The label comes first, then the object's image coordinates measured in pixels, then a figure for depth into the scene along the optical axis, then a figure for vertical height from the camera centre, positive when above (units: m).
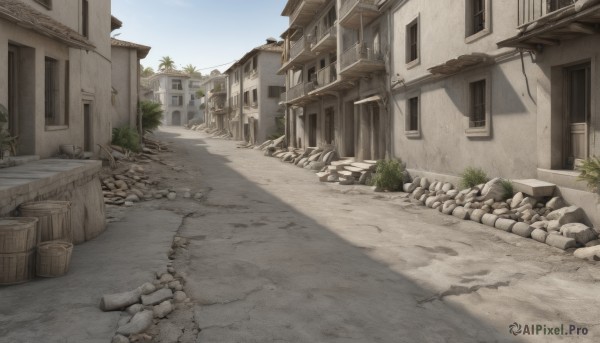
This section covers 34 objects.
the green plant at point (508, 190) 9.59 -0.69
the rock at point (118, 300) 4.18 -1.35
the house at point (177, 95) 71.38 +10.71
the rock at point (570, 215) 7.68 -1.00
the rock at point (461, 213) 9.63 -1.20
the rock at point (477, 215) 9.24 -1.19
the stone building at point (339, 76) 17.16 +3.81
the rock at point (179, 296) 4.68 -1.47
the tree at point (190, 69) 86.86 +18.17
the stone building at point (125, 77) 24.02 +4.59
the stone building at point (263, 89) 36.22 +5.92
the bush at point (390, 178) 14.31 -0.62
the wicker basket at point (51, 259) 5.10 -1.15
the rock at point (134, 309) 4.15 -1.41
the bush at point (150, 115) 26.66 +2.73
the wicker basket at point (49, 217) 5.45 -0.71
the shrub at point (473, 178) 10.91 -0.48
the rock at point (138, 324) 3.76 -1.44
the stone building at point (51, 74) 9.62 +2.36
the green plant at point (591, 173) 7.27 -0.26
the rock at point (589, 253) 6.36 -1.40
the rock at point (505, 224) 8.32 -1.26
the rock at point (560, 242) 6.99 -1.35
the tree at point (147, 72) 94.19 +19.00
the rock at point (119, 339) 3.60 -1.47
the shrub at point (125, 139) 19.28 +0.94
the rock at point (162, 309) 4.23 -1.45
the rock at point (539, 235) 7.53 -1.33
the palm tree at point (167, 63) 87.06 +19.15
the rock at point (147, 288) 4.63 -1.37
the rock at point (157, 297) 4.41 -1.40
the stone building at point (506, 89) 8.12 +1.63
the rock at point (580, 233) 7.03 -1.21
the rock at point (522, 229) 7.89 -1.29
